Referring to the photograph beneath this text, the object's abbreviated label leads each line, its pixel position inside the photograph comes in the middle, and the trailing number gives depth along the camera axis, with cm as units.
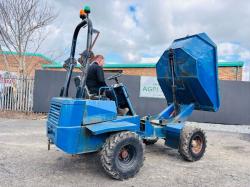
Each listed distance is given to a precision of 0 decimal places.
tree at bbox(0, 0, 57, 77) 1039
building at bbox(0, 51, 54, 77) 1288
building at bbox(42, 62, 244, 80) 1166
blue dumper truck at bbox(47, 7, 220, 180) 334
